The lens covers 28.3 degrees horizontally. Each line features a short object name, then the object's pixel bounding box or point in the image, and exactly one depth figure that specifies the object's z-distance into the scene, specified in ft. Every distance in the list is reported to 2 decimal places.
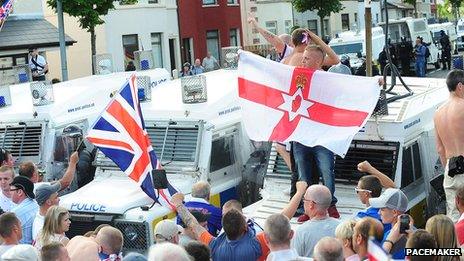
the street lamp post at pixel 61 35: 74.74
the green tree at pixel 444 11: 275.96
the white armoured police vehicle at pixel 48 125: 37.47
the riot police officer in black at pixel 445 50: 110.83
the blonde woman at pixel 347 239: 20.44
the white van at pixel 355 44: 100.48
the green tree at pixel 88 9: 80.94
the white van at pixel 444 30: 118.21
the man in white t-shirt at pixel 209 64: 84.57
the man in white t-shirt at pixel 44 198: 27.84
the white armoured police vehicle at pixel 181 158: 31.07
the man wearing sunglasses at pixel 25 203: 28.32
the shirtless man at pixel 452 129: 26.37
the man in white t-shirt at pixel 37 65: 61.57
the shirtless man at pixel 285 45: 31.24
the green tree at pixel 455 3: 199.21
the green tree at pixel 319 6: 136.46
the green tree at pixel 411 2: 180.05
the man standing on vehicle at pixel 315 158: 29.01
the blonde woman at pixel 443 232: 18.53
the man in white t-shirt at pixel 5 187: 30.81
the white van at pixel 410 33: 112.06
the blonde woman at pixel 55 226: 24.79
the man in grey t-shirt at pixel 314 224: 23.38
